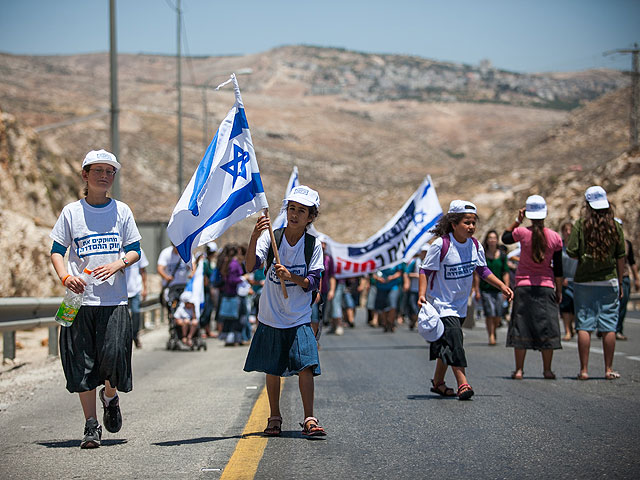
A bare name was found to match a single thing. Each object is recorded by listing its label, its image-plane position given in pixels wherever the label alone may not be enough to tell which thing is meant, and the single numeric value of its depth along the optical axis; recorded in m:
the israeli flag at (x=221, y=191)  7.26
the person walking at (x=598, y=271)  10.39
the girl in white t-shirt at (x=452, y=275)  8.99
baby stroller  15.84
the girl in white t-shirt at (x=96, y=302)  6.74
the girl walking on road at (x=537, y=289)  10.34
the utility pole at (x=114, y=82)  20.03
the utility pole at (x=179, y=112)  35.75
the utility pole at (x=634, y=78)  54.12
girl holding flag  6.96
